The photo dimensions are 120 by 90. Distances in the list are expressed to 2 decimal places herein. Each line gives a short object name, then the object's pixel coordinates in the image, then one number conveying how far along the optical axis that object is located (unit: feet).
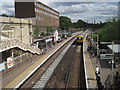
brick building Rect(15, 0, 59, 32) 204.13
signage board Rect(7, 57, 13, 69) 59.35
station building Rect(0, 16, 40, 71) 62.59
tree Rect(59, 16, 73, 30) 446.60
